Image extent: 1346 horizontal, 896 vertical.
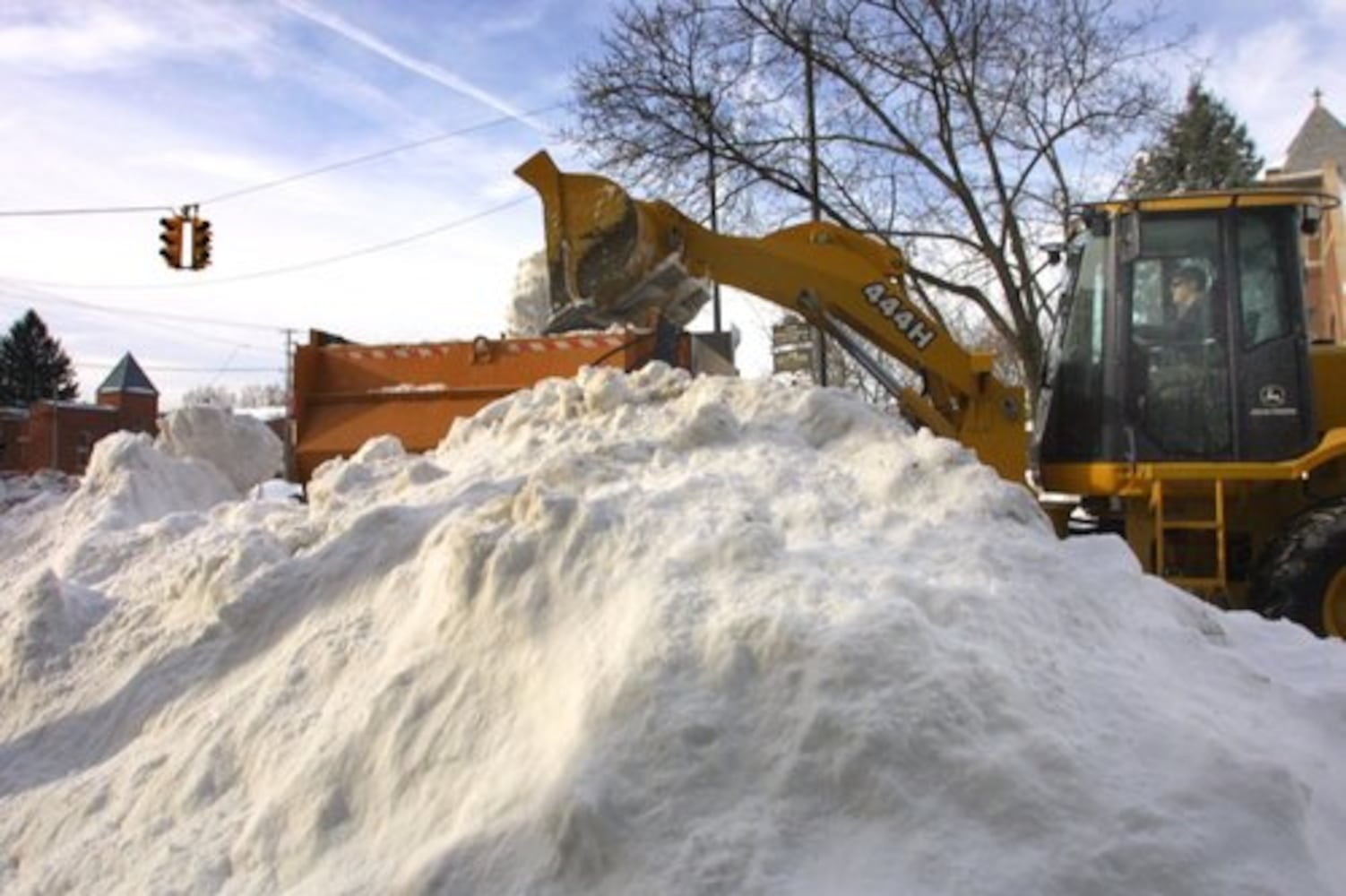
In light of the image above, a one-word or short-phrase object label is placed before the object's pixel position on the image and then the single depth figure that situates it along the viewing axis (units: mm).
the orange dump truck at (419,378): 9297
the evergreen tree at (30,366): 45812
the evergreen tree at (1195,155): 21172
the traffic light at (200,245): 17672
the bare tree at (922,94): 19703
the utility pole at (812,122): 19812
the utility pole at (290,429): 9625
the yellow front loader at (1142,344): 7008
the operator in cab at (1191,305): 7102
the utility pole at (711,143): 19906
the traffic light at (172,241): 17625
